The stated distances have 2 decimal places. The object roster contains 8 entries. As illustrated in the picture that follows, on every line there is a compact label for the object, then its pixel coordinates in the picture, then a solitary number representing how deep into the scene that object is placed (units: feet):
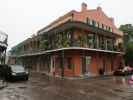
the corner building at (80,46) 41.48
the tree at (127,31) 66.50
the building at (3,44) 30.68
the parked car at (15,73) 31.24
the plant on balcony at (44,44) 49.38
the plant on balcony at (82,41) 40.87
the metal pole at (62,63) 41.68
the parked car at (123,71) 46.84
